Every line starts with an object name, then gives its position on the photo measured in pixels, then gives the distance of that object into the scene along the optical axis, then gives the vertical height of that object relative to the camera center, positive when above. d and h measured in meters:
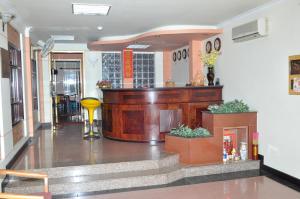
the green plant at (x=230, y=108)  4.99 -0.36
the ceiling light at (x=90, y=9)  4.54 +1.42
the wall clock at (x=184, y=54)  7.96 +1.04
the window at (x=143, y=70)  9.27 +0.67
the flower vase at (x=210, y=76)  6.09 +0.28
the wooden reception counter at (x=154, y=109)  5.57 -0.42
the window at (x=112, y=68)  9.05 +0.73
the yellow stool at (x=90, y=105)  5.98 -0.32
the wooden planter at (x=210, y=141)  4.66 -0.91
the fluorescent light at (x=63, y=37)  7.41 +1.48
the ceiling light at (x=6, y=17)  3.84 +1.06
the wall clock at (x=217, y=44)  6.05 +1.00
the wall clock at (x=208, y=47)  6.43 +0.99
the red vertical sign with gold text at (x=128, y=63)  8.80 +0.87
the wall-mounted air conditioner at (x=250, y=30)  4.55 +1.00
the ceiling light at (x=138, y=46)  8.00 +1.31
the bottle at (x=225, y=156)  4.88 -1.21
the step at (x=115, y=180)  3.75 -1.31
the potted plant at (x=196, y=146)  4.64 -0.99
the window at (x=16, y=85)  4.82 +0.13
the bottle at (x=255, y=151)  4.86 -1.12
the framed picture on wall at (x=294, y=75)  3.92 +0.18
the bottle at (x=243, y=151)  4.94 -1.14
